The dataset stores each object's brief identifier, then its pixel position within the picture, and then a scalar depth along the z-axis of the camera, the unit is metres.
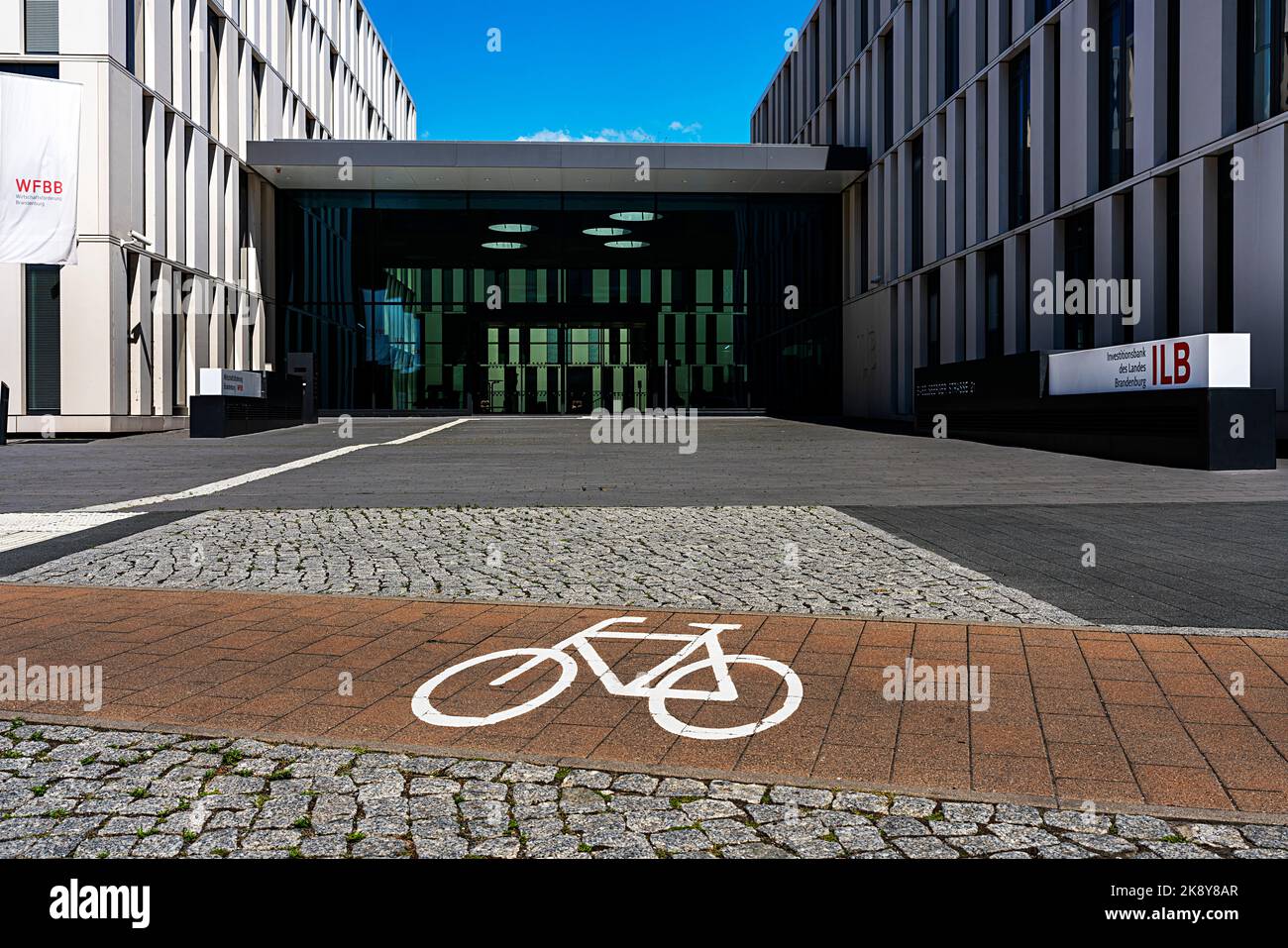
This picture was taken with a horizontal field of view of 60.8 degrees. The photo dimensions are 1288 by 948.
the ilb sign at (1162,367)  15.48
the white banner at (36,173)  24.52
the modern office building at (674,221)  21.61
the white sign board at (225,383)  25.45
